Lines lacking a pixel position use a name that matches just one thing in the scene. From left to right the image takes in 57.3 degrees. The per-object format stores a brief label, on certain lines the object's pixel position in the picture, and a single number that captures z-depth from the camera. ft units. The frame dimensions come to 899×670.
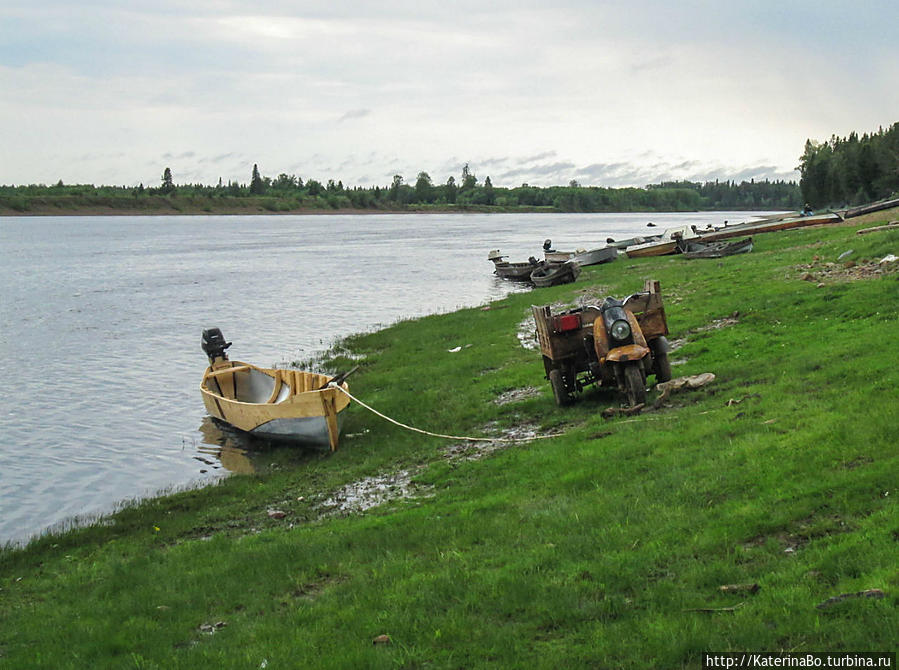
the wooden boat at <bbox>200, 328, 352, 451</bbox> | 60.44
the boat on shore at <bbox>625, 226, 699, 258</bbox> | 174.70
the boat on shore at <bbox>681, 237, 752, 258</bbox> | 145.18
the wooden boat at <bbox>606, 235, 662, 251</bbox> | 202.12
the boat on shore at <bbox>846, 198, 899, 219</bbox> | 171.73
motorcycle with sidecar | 48.93
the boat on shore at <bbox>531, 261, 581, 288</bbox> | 158.92
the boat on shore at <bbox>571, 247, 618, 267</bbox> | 181.16
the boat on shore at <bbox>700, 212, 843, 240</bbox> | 180.86
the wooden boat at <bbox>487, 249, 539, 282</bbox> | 183.21
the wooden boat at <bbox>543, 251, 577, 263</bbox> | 178.09
